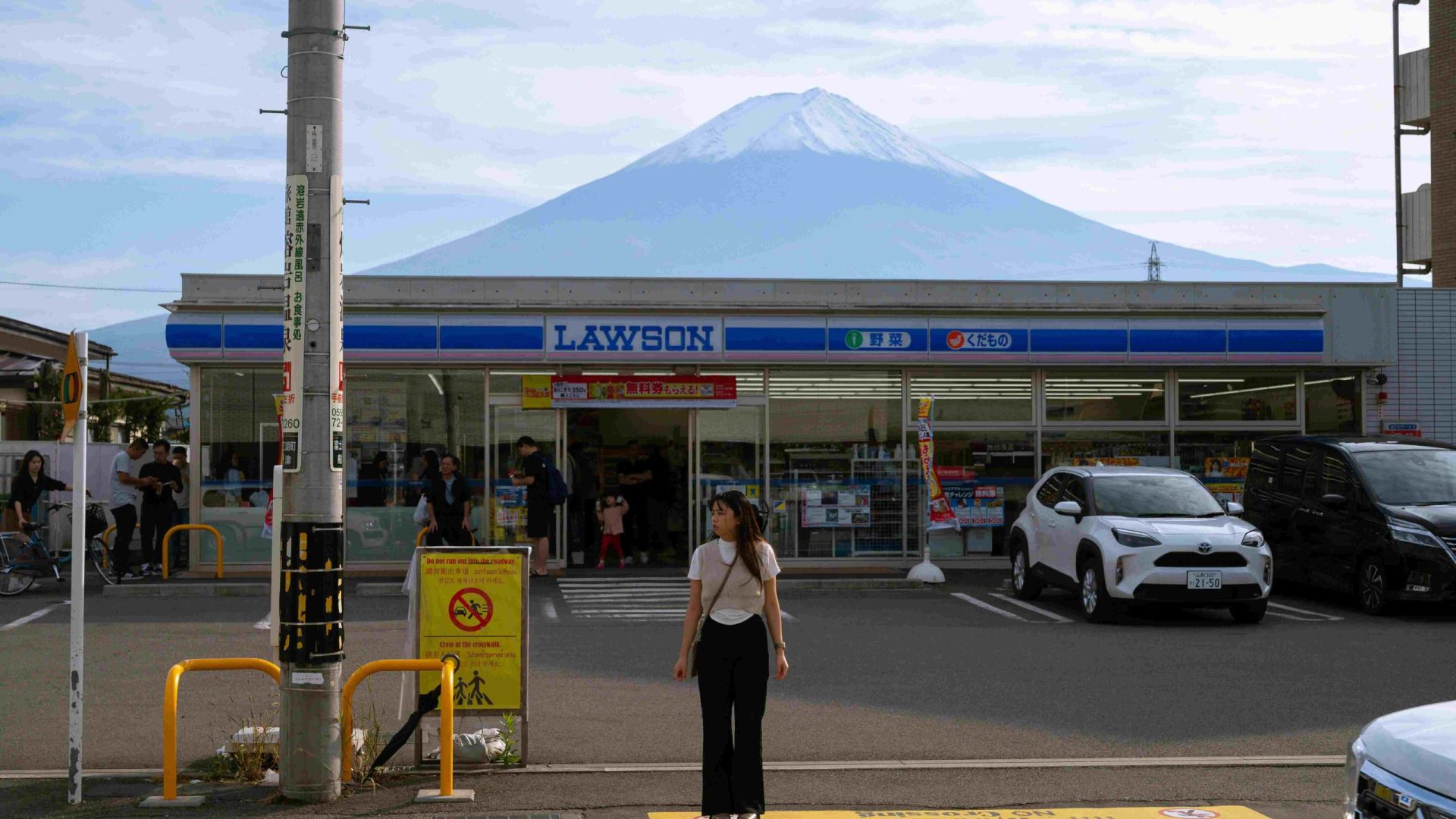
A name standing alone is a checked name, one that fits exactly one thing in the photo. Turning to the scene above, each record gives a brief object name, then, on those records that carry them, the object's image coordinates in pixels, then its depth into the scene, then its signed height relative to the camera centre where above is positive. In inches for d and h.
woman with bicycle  706.8 -17.4
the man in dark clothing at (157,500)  716.7 -25.5
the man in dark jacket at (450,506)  668.1 -26.0
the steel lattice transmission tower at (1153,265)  3708.2 +499.6
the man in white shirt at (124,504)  705.0 -27.6
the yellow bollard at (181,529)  690.8 -40.1
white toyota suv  553.9 -36.9
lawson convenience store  774.5 +34.8
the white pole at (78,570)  271.7 -23.5
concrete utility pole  274.2 +5.7
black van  579.5 -26.5
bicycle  650.2 -51.2
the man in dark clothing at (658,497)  805.9 -25.9
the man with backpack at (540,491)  717.3 -20.7
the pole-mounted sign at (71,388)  281.6 +11.8
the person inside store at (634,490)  804.6 -22.1
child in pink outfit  784.9 -35.9
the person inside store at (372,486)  778.2 -19.7
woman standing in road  260.4 -36.6
